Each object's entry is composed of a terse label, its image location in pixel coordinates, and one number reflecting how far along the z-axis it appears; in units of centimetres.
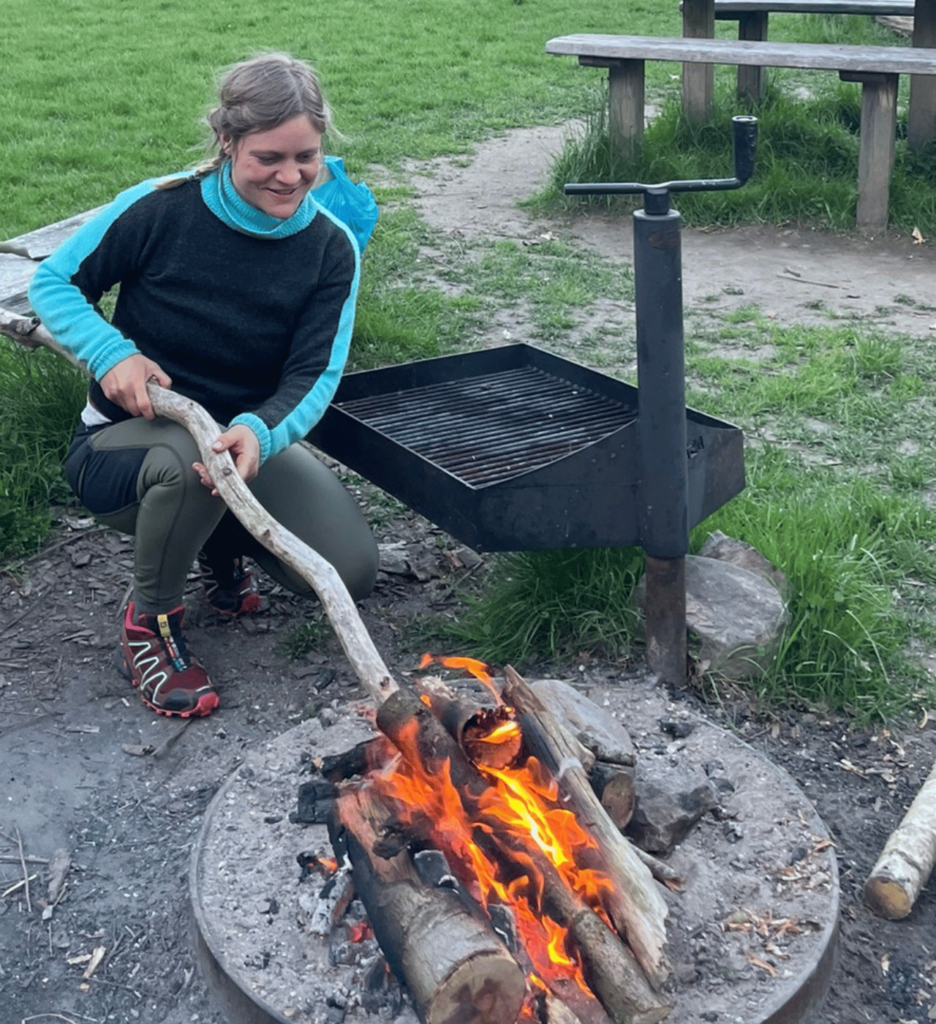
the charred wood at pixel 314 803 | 244
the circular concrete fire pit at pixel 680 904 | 209
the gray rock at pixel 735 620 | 310
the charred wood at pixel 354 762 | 244
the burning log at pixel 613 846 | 201
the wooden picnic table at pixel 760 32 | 795
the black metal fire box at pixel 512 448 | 281
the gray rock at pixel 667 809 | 237
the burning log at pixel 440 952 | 189
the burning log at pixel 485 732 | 231
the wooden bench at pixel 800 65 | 693
